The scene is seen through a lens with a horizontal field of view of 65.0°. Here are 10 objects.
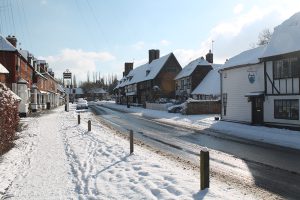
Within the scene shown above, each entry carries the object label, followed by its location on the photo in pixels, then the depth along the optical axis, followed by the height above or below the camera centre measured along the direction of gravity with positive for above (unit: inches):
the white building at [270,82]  615.5 +43.3
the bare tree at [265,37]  1841.9 +464.4
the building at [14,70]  967.1 +121.2
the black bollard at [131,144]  347.7 -68.4
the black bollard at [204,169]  207.4 -63.7
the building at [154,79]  1720.9 +142.2
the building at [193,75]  1431.7 +137.9
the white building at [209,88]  1236.6 +51.1
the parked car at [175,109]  1133.3 -56.5
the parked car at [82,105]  1531.0 -44.7
